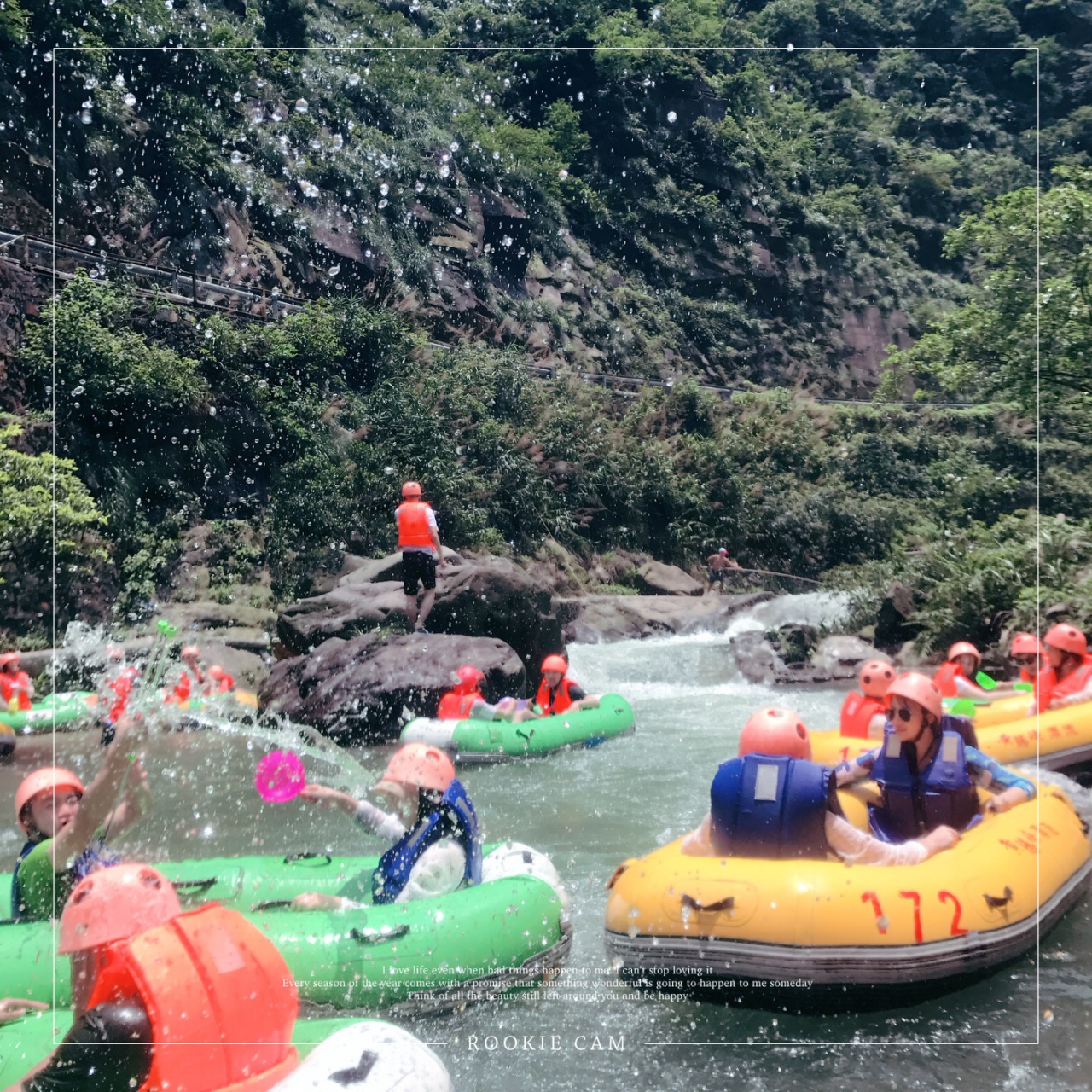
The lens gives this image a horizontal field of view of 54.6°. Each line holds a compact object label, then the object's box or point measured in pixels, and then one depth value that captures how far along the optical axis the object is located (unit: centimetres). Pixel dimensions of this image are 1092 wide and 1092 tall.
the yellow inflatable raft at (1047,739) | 609
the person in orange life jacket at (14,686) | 810
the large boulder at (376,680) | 830
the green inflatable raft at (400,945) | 311
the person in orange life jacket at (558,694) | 816
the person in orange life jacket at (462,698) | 784
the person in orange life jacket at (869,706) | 573
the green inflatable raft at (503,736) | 736
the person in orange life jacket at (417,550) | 926
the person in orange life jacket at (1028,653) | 774
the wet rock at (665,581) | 2025
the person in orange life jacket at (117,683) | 782
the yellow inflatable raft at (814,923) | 335
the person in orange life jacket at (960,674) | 716
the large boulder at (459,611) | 977
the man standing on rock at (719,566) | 2067
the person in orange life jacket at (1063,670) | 646
